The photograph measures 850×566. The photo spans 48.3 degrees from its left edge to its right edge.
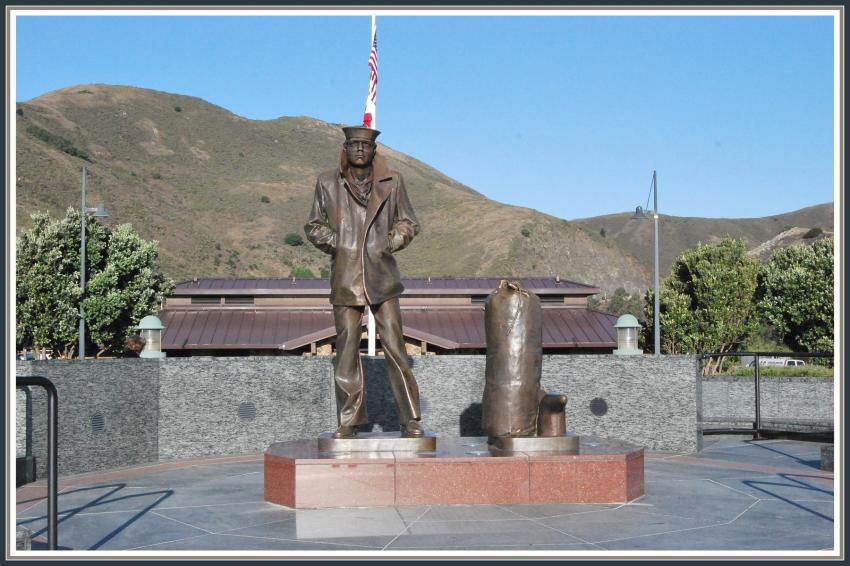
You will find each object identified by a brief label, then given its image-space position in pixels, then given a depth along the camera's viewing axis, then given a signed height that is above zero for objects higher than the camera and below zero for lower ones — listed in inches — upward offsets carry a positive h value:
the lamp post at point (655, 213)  1005.5 +97.4
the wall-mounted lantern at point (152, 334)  572.4 -22.7
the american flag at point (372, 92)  556.4 +122.3
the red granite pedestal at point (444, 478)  390.3 -75.9
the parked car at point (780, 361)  1967.3 -138.9
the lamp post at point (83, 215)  1068.5 +94.2
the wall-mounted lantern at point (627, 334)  601.3 -24.7
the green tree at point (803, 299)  1608.0 -6.4
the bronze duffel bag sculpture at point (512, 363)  423.5 -30.3
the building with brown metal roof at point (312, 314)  1162.6 -24.3
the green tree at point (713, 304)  1668.3 -15.2
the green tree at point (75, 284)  1407.5 +19.2
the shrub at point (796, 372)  892.0 -72.8
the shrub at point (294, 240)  3661.4 +218.4
